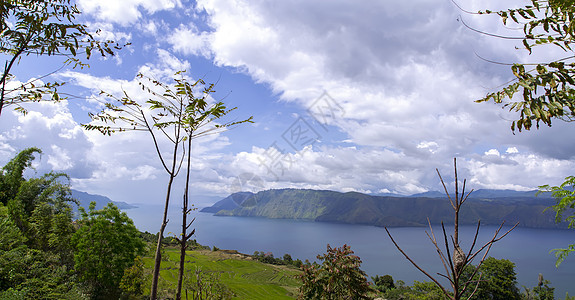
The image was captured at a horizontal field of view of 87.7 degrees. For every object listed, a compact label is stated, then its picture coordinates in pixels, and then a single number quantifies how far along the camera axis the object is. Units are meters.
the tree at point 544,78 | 2.74
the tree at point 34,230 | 8.84
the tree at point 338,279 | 9.57
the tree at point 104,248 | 15.17
